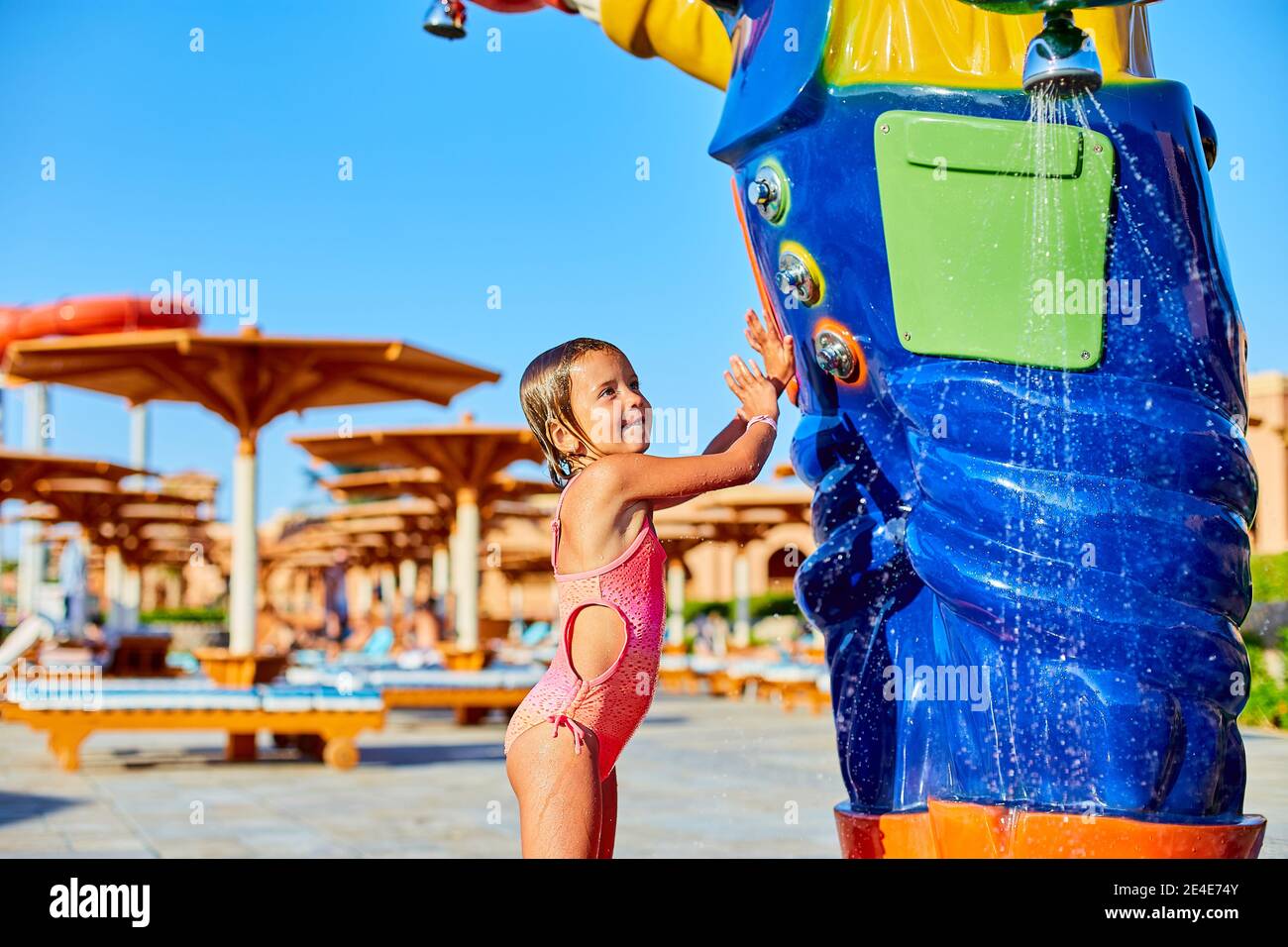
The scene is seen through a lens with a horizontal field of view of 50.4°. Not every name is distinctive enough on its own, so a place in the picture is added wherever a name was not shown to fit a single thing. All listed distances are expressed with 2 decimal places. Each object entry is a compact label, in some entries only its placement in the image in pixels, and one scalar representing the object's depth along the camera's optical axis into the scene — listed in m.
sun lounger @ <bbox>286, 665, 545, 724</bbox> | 11.91
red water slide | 17.61
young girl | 2.20
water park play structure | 2.48
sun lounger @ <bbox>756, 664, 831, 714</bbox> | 14.63
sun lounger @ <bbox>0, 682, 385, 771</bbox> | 8.90
